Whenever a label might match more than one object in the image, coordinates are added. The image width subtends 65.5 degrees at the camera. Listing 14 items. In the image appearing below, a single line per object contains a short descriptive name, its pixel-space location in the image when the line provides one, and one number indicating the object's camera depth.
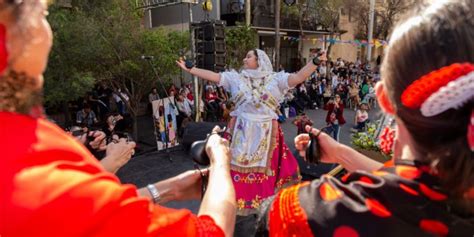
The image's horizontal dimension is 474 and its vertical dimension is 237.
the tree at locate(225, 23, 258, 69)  12.64
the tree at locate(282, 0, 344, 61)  16.59
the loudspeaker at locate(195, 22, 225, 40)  7.15
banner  8.09
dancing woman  3.76
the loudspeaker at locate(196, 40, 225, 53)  7.16
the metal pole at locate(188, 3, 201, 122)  7.63
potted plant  4.49
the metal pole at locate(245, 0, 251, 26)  14.89
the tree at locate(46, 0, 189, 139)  7.12
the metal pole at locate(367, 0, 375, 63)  17.62
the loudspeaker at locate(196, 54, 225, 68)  7.23
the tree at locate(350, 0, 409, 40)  19.35
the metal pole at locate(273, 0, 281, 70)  13.51
